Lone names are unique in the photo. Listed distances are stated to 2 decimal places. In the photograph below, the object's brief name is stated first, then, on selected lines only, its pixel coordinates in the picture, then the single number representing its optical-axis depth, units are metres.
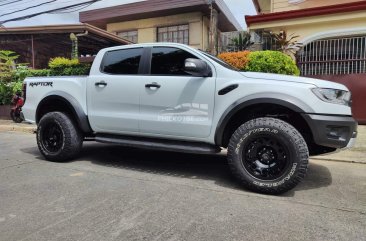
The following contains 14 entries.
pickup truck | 4.20
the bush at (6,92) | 13.72
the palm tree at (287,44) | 10.44
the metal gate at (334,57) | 9.92
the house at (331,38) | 9.73
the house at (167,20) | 16.19
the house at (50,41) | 15.42
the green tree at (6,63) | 13.99
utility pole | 15.17
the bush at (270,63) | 8.98
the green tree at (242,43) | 13.86
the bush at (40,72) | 13.24
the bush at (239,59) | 9.27
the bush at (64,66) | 12.39
